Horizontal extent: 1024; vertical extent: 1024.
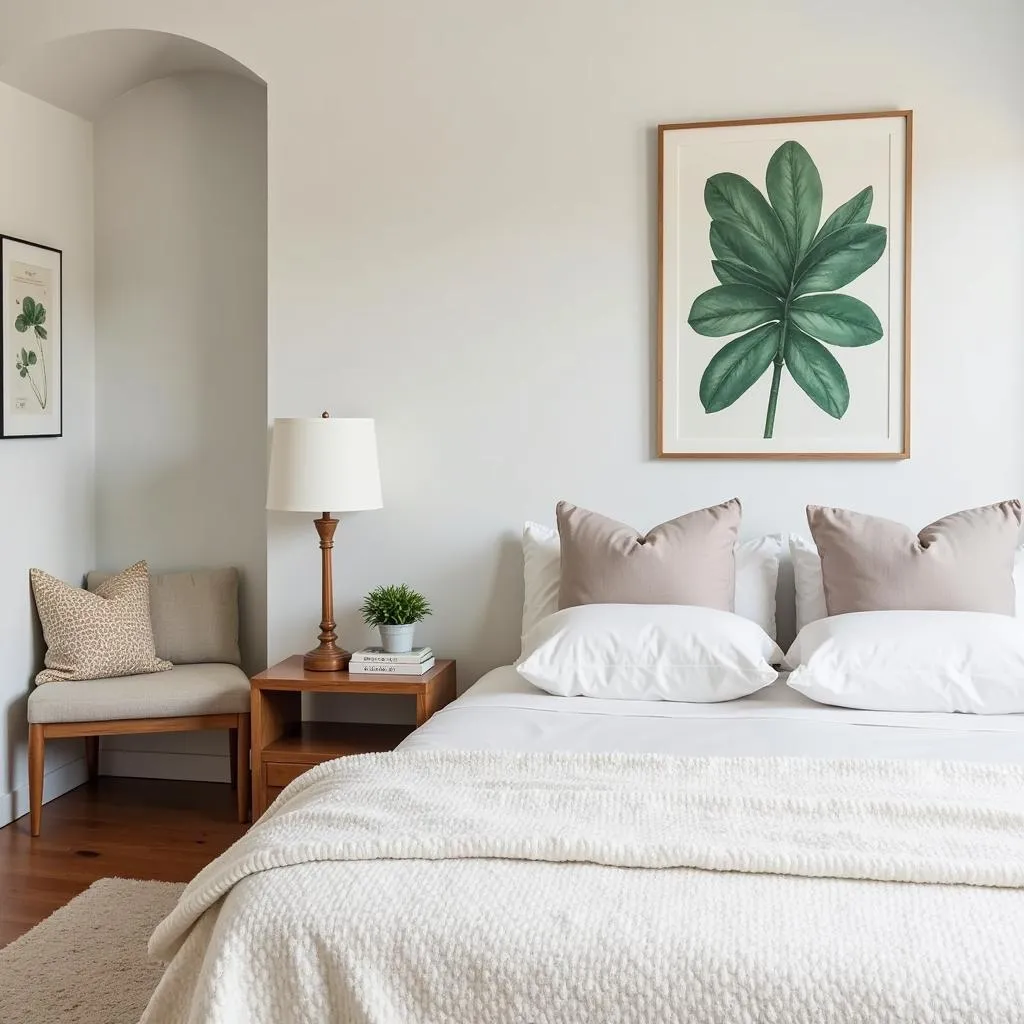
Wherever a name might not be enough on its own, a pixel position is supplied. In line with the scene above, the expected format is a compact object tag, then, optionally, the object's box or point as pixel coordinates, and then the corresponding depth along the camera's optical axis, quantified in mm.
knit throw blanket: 1530
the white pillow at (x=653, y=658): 2893
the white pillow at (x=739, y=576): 3332
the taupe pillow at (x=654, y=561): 3191
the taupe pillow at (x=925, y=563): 2996
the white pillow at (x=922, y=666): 2713
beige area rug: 2592
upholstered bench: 3695
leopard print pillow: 3807
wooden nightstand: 3414
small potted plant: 3514
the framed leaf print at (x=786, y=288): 3395
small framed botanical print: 3744
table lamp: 3467
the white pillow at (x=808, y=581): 3244
